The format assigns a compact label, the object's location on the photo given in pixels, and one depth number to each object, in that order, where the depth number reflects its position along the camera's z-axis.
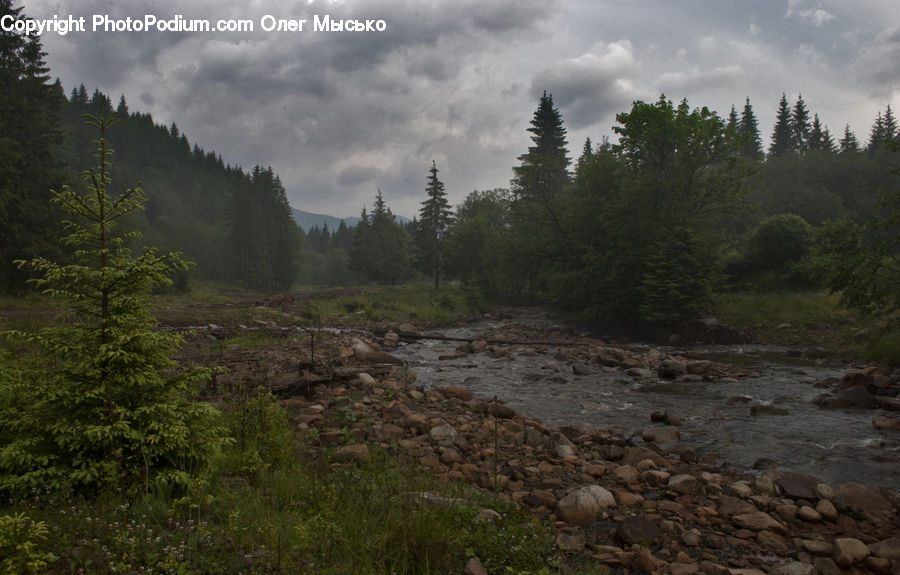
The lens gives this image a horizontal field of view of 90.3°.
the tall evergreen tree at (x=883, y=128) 63.84
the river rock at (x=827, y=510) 5.59
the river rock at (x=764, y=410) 10.27
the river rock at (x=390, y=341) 21.91
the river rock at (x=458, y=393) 11.64
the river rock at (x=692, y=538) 4.97
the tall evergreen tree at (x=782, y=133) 75.81
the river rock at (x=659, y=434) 8.73
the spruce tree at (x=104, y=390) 3.94
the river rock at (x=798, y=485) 6.05
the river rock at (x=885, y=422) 8.95
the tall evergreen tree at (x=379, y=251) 67.56
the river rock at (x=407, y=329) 26.34
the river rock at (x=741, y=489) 6.12
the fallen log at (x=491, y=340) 20.70
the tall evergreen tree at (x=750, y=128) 69.24
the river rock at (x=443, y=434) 8.10
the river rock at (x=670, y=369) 14.60
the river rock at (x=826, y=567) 4.49
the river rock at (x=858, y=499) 5.79
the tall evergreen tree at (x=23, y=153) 23.64
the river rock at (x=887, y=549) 4.64
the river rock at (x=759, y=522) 5.32
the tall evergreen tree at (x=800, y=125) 74.62
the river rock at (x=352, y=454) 6.46
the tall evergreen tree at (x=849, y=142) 56.75
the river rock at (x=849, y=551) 4.61
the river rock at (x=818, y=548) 4.84
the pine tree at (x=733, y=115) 72.34
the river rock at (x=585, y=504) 5.53
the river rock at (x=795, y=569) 4.41
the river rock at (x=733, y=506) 5.65
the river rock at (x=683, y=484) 6.26
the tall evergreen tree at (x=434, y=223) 53.22
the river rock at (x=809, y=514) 5.53
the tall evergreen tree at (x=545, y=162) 40.72
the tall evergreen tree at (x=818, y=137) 68.62
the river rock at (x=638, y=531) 4.98
